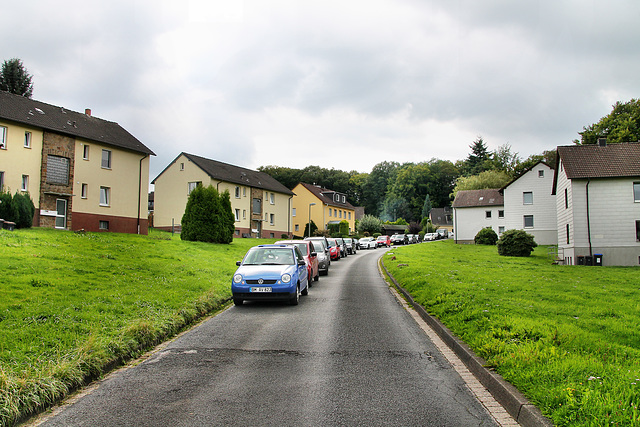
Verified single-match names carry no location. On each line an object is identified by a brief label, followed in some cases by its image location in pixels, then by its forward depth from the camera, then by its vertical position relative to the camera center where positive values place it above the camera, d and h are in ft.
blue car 39.81 -3.34
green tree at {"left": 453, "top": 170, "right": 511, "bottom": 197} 229.04 +29.55
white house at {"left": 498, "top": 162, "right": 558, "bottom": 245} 154.30 +12.13
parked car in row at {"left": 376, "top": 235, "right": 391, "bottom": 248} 203.40 +0.13
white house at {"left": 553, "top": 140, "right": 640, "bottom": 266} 96.22 +6.28
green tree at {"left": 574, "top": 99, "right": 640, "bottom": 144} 145.53 +36.78
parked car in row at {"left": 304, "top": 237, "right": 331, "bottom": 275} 74.65 -2.25
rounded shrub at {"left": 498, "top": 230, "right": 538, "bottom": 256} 108.92 -0.59
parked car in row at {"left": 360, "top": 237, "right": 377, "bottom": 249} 188.64 -0.69
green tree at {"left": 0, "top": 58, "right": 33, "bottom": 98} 170.50 +58.90
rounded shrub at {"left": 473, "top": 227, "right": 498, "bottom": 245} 157.99 +1.46
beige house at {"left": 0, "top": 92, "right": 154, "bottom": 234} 95.14 +16.65
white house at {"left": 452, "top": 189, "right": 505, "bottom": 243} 186.91 +11.15
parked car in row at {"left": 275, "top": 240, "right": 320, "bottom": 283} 59.53 -1.82
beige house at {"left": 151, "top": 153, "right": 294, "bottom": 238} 165.99 +18.18
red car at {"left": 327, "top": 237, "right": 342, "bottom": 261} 114.21 -2.13
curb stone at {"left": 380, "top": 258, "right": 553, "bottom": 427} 14.29 -5.23
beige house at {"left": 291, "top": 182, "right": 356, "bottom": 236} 235.20 +16.32
